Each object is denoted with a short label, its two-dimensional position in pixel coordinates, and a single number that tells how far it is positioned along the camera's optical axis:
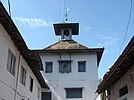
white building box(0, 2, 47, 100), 9.37
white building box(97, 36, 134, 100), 9.39
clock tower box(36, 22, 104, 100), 21.92
